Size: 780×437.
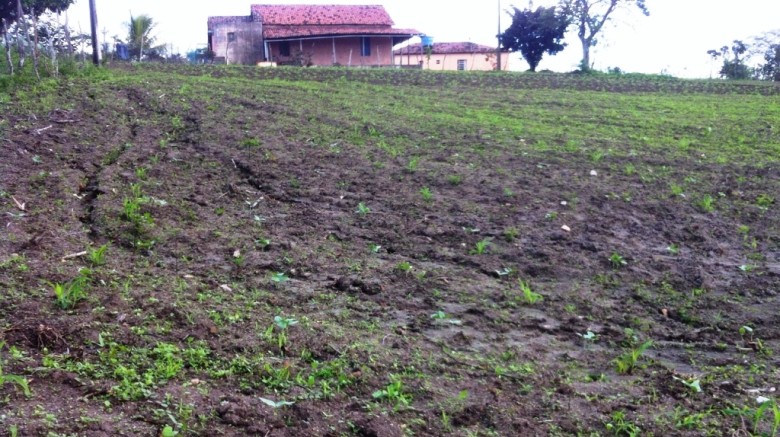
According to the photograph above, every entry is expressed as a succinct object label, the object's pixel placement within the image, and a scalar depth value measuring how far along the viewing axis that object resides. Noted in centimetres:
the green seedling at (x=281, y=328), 336
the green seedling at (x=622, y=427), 286
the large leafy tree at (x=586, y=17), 3425
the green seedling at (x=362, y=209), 584
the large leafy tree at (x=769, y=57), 2816
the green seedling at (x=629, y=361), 346
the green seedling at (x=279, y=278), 426
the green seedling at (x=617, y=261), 504
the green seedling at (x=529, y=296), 428
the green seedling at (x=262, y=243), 483
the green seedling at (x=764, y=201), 692
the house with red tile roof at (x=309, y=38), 3291
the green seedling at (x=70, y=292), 341
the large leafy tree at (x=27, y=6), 2455
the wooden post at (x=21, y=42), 1041
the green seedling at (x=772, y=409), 280
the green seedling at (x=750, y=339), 381
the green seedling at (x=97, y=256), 406
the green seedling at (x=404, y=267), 461
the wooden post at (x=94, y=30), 1365
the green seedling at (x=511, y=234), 545
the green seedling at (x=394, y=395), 297
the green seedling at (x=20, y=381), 260
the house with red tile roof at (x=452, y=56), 4594
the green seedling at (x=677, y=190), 703
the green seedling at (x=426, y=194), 635
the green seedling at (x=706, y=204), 665
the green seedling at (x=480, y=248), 509
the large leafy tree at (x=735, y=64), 2858
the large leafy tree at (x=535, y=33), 3403
